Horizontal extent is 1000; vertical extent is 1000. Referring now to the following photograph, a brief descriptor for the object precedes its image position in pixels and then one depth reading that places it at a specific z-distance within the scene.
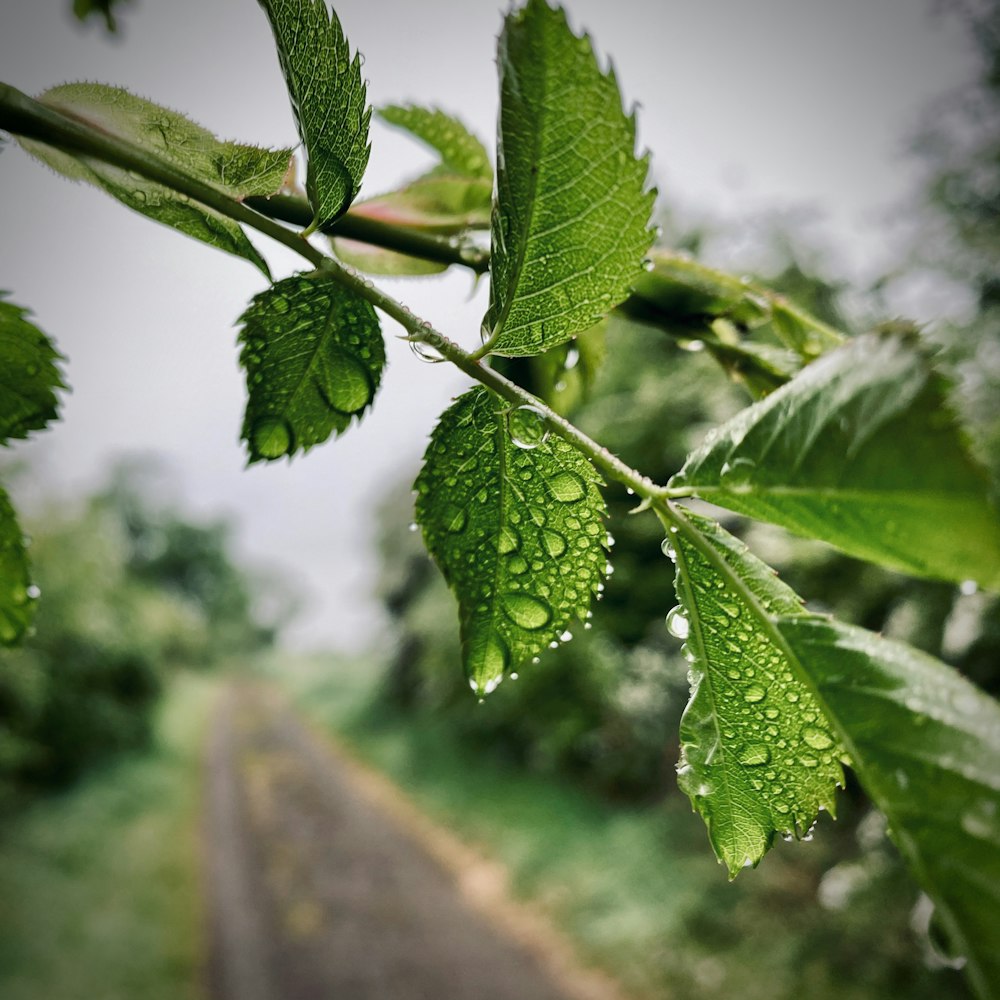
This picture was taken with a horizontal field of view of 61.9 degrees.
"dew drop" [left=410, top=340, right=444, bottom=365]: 0.09
